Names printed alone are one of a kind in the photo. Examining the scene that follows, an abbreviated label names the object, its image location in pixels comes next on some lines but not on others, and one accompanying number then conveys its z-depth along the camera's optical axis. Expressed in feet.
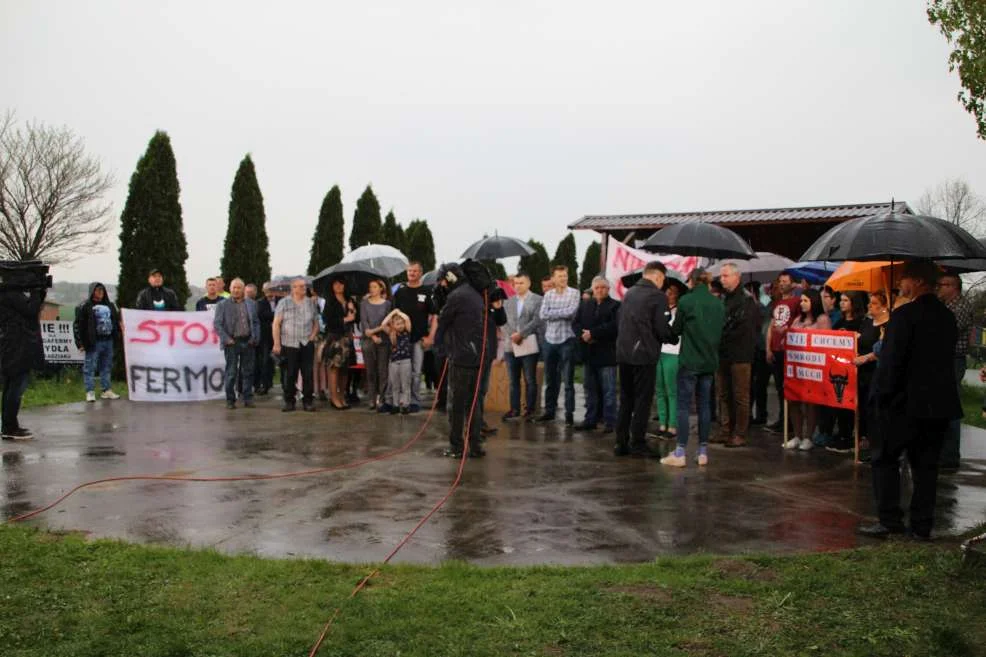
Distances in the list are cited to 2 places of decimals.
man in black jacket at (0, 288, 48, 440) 34.78
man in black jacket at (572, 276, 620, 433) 38.88
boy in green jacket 32.04
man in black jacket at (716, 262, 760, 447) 35.63
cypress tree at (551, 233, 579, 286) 135.13
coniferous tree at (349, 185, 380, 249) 101.91
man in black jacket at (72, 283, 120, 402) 46.83
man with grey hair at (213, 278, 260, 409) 46.11
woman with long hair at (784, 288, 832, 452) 36.17
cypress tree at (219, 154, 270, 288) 82.94
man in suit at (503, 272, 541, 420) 42.19
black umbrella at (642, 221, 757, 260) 36.96
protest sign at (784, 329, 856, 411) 33.50
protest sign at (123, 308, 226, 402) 49.03
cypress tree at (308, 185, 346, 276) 97.14
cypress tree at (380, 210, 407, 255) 112.37
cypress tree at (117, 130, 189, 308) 65.62
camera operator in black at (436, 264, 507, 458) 32.71
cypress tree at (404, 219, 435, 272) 115.55
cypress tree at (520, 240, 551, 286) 131.44
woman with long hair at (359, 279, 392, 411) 45.29
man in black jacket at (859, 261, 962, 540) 21.54
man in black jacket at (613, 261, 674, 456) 32.42
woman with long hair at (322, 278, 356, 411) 46.42
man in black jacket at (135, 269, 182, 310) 50.37
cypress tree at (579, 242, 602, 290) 135.74
